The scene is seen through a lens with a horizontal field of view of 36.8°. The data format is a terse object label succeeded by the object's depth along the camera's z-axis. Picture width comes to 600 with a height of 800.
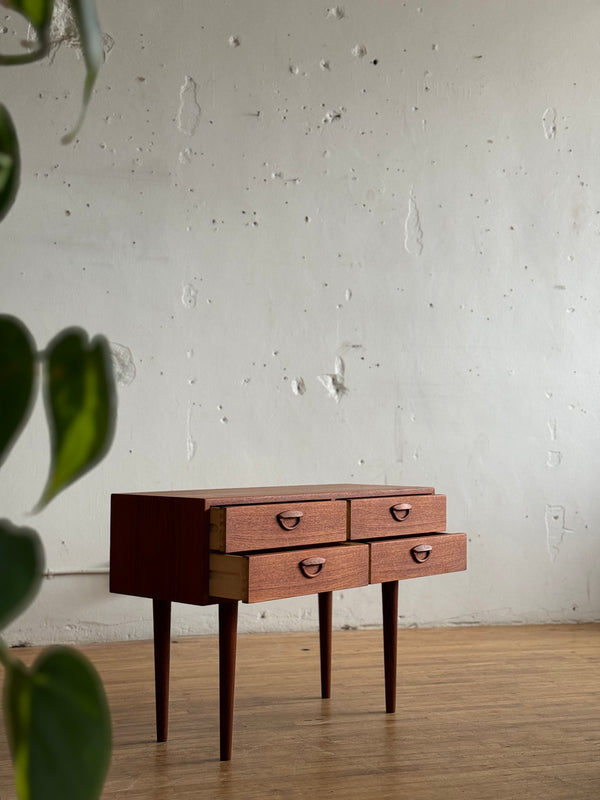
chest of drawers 1.98
